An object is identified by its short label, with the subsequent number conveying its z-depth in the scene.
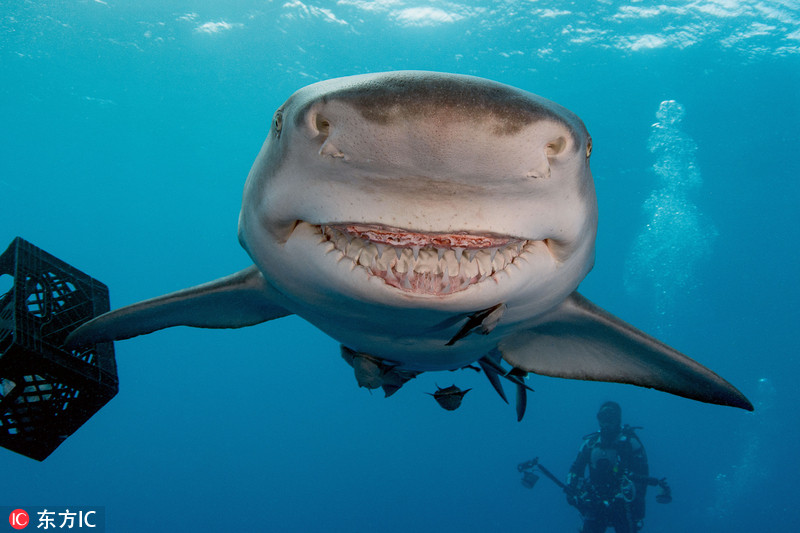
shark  1.29
